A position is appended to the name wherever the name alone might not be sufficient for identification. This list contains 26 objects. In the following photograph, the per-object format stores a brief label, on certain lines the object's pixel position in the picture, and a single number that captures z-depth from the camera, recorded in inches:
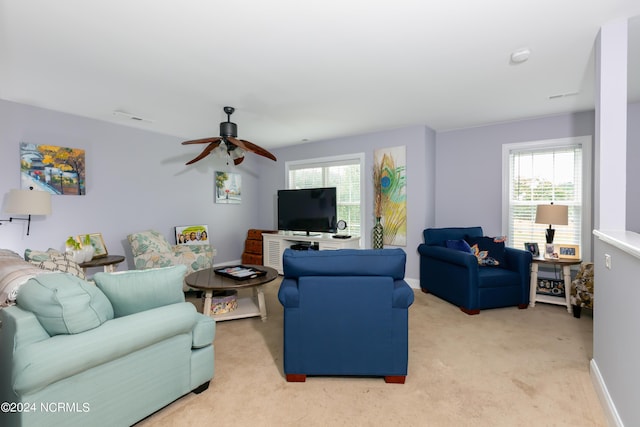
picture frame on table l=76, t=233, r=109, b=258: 153.1
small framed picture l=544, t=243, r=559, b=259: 141.5
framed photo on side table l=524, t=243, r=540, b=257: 149.0
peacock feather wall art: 179.6
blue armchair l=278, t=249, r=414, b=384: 78.5
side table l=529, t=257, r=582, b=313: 134.3
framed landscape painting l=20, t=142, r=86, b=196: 137.8
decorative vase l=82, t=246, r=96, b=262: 140.0
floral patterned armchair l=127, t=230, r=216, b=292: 152.2
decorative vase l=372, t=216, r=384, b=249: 183.2
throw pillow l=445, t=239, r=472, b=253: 150.3
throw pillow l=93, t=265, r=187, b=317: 66.6
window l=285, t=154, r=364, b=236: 200.5
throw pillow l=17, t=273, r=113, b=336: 55.6
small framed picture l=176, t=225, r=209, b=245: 195.2
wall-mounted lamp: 122.5
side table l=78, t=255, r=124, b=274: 139.0
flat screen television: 191.8
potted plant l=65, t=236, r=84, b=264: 136.5
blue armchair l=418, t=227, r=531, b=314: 132.8
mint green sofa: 52.4
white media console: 182.7
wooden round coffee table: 114.4
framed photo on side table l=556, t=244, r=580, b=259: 143.8
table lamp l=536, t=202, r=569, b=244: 136.6
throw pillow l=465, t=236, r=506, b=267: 150.0
